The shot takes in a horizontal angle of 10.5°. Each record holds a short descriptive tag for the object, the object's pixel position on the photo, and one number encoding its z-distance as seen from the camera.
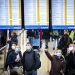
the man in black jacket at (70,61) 11.94
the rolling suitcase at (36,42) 16.03
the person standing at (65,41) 13.64
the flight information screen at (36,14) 9.46
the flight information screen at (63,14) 9.52
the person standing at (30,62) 12.02
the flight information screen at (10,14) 9.47
